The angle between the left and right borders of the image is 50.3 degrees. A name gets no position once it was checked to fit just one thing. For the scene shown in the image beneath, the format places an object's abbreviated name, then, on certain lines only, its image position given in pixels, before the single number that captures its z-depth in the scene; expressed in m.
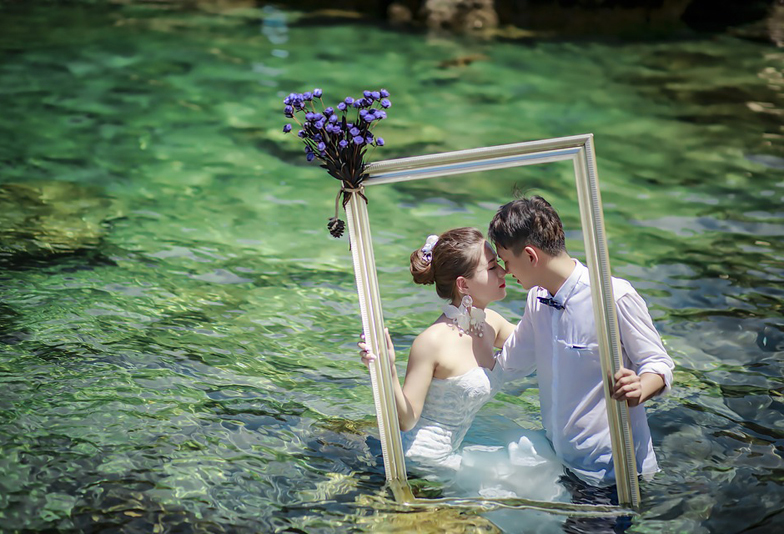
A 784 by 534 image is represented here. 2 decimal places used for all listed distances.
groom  3.19
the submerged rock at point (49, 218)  6.43
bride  3.46
